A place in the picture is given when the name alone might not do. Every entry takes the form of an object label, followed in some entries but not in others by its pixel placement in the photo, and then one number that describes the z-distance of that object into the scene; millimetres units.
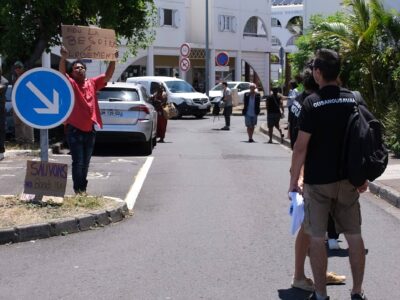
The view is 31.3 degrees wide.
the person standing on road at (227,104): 26094
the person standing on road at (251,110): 21375
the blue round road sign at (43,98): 8375
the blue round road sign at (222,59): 36288
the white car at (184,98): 33000
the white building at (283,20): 74562
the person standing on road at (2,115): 14797
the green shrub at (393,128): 15453
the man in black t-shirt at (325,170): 5141
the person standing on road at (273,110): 20922
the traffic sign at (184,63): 34562
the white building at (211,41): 46750
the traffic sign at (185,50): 34594
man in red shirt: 8875
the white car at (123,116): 16453
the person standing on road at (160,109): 20281
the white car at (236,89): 41044
